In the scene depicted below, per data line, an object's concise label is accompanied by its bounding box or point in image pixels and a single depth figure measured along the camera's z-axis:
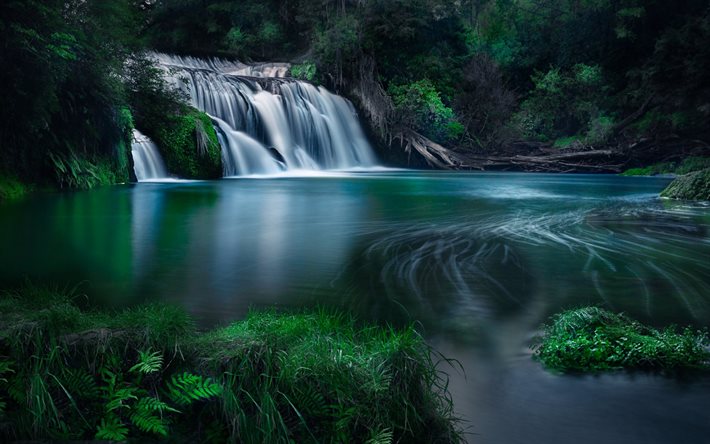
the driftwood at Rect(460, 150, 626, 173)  28.92
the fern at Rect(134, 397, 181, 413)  2.53
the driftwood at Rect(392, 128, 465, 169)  30.62
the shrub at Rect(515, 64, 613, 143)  31.95
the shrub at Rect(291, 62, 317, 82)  30.95
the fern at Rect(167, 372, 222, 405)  2.57
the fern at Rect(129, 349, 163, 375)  2.64
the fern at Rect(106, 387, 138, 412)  2.54
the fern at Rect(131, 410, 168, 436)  2.46
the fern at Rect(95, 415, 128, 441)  2.46
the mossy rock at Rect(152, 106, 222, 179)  20.30
